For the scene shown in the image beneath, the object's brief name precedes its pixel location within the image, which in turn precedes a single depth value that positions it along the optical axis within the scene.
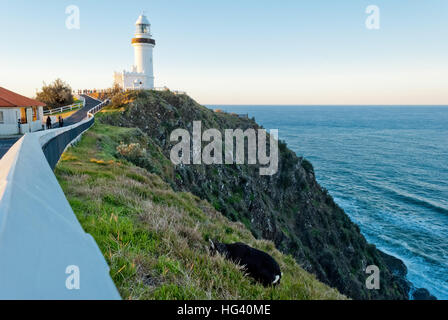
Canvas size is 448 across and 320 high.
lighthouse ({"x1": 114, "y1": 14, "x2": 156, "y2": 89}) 58.41
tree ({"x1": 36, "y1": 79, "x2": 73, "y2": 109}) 44.12
